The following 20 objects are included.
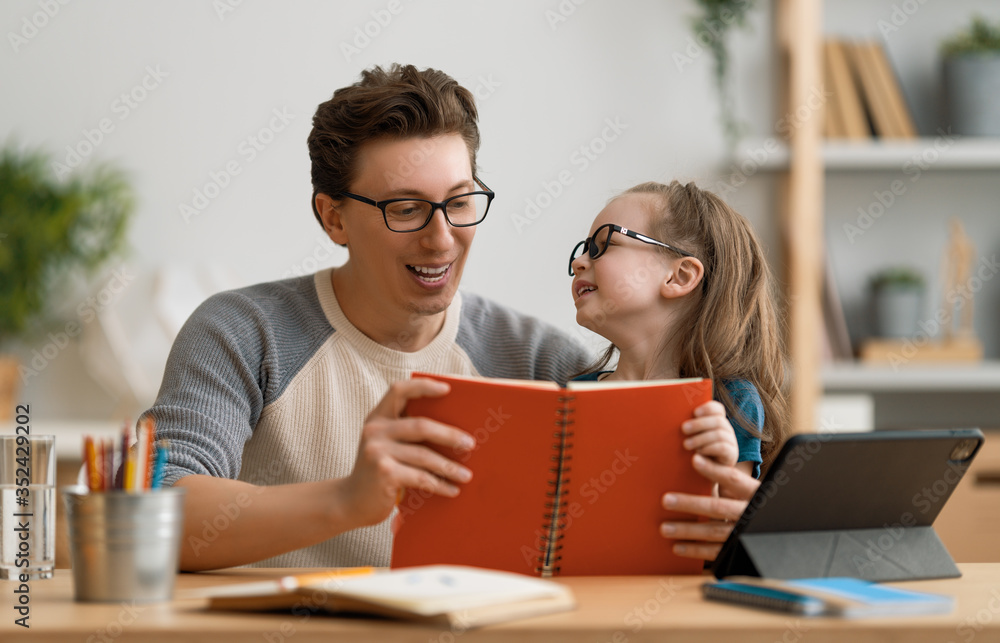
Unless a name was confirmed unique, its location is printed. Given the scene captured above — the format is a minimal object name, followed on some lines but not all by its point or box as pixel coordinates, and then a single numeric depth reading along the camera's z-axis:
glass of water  3.21
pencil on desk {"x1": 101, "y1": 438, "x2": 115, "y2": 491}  3.07
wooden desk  2.92
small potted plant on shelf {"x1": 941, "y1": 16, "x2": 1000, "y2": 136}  5.59
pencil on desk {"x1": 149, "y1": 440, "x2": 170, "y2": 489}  3.08
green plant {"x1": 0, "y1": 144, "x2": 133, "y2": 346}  5.45
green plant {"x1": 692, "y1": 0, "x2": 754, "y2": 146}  5.84
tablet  3.13
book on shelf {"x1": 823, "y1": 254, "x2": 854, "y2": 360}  5.71
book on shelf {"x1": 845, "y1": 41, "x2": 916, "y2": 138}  5.70
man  3.64
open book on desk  2.92
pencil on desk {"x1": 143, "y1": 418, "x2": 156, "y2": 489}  3.07
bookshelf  5.55
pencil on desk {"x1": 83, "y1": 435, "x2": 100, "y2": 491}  3.05
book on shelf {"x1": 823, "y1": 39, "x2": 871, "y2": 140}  5.70
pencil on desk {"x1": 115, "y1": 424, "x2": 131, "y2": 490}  3.06
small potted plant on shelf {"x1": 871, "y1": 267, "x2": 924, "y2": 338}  5.65
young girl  3.61
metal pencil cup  3.02
